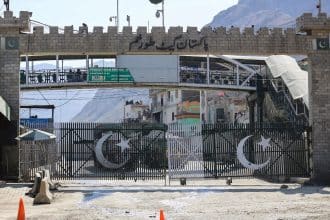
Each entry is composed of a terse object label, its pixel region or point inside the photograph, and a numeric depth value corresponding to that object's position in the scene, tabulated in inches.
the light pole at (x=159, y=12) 2299.5
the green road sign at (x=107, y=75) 1622.8
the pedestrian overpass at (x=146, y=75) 1640.0
